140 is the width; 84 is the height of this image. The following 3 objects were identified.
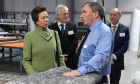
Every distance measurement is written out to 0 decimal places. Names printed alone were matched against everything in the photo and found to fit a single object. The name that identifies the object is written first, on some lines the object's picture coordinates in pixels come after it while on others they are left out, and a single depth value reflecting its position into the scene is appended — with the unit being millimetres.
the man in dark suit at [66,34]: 2652
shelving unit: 13550
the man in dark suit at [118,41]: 2262
